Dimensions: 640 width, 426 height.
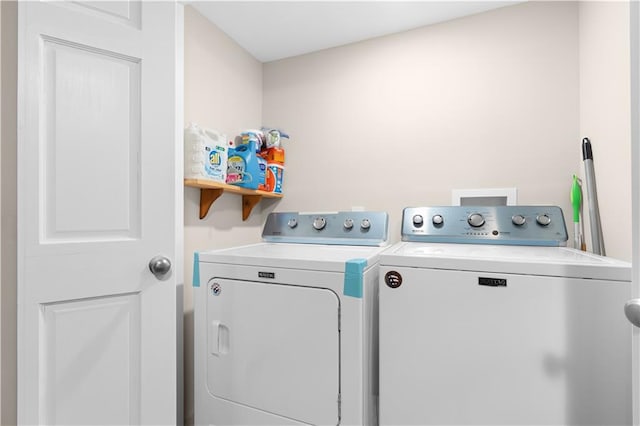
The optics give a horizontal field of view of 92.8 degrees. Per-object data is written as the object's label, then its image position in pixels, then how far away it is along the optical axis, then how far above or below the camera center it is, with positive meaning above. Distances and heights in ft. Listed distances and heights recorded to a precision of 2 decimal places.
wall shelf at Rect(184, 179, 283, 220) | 5.21 +0.44
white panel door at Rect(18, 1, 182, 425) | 3.11 +0.03
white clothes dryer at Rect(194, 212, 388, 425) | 3.73 -1.64
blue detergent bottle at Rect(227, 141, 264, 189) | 5.88 +0.92
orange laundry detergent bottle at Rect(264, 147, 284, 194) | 6.82 +1.03
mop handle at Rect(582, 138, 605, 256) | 4.02 +0.03
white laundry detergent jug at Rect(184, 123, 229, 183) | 5.15 +1.04
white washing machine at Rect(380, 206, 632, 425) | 2.93 -1.32
